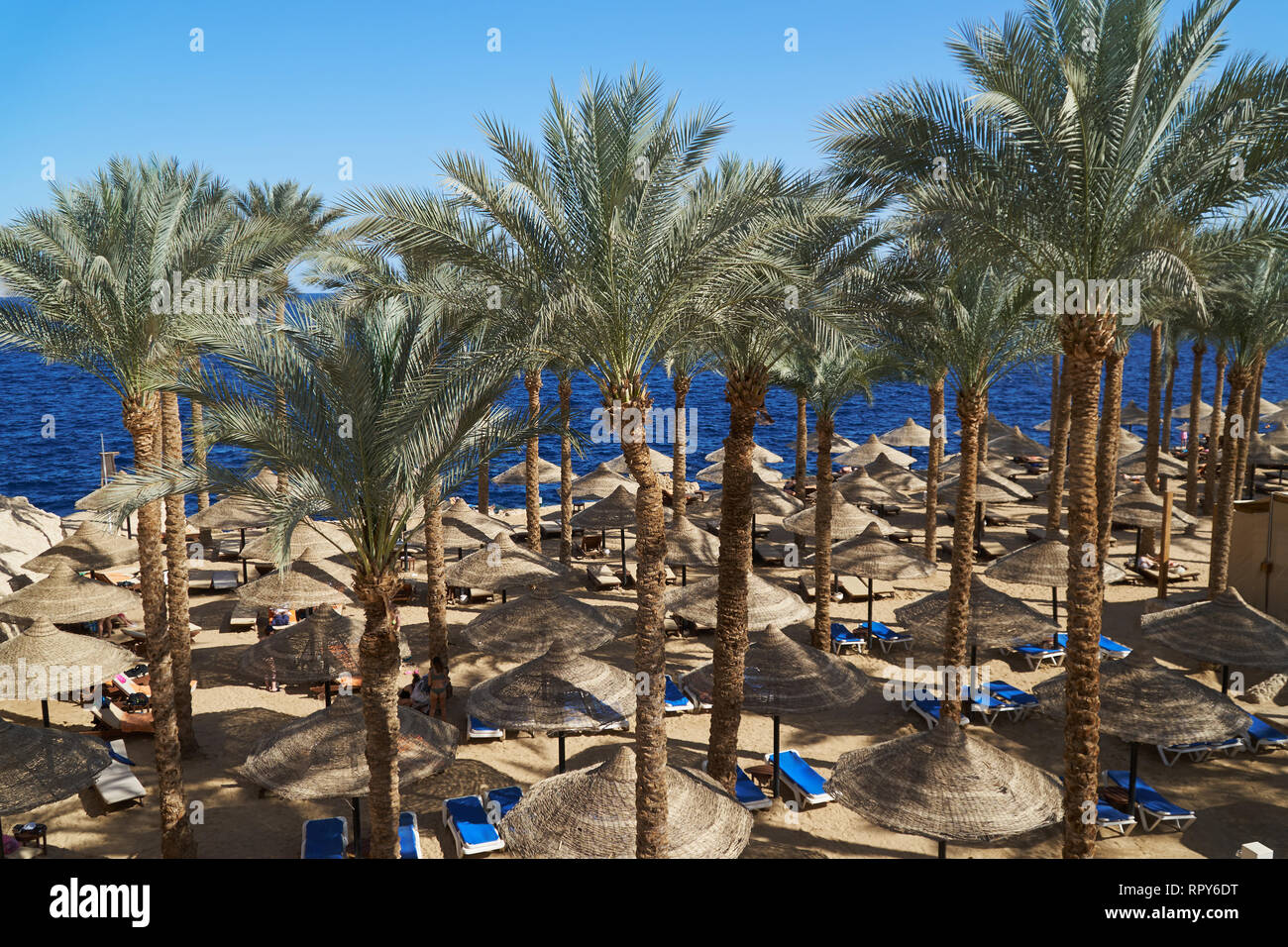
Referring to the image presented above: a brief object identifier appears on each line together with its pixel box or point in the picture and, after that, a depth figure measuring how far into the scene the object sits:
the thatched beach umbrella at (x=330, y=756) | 12.15
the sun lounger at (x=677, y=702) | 17.98
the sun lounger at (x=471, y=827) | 13.07
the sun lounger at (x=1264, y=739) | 16.03
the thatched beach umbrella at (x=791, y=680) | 14.37
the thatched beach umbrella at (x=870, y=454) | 37.75
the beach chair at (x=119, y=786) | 14.15
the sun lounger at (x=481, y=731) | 16.94
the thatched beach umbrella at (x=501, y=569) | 21.20
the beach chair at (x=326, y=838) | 12.80
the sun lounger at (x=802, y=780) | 14.42
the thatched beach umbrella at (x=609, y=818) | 10.90
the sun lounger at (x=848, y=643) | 21.20
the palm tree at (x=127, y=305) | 12.62
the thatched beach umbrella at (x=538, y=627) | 17.41
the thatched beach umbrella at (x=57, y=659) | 15.40
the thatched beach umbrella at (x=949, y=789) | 10.90
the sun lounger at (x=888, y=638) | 21.67
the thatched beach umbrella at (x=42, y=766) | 11.76
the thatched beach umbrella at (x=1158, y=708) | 13.53
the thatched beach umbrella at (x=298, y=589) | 19.36
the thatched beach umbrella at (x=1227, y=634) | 16.14
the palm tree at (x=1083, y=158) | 10.62
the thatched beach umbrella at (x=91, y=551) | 23.03
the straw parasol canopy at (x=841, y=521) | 25.14
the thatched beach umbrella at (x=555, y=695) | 14.03
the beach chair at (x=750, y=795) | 14.22
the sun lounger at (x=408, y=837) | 12.63
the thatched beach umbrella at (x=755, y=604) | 18.56
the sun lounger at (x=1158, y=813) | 13.61
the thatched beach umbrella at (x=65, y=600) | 18.66
